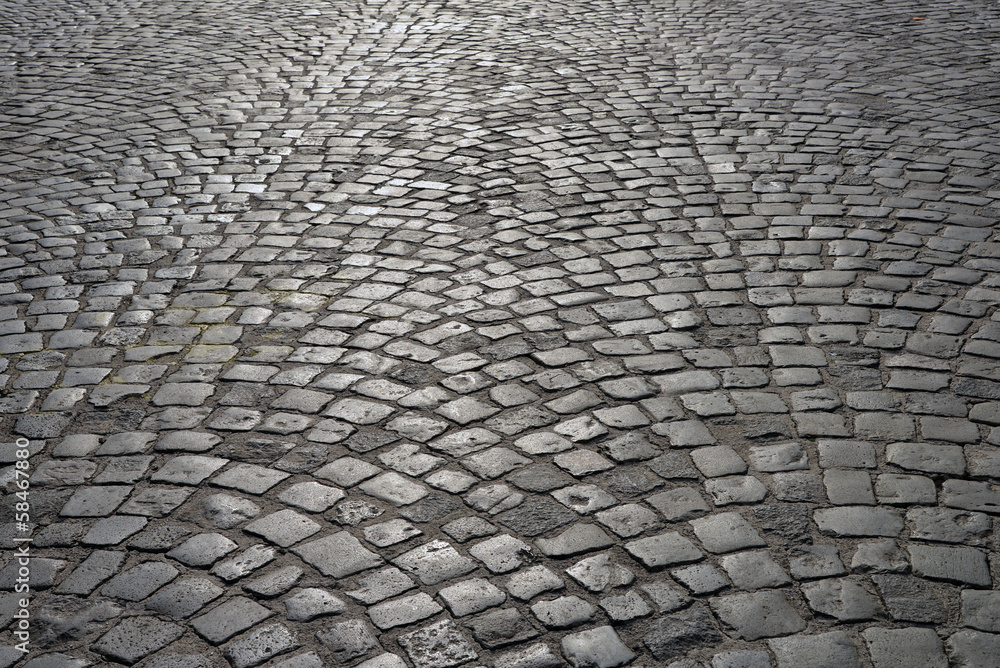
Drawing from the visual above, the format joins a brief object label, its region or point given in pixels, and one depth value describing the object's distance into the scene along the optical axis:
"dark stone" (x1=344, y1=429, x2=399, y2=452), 3.54
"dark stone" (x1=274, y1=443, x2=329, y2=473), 3.44
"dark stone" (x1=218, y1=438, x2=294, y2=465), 3.49
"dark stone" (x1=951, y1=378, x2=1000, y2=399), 3.78
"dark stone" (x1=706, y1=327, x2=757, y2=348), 4.18
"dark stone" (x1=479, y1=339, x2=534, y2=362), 4.11
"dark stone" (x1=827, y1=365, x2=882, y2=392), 3.85
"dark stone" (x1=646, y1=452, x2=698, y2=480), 3.37
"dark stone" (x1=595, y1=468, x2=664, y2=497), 3.29
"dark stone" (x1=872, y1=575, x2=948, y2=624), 2.74
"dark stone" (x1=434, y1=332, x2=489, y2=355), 4.16
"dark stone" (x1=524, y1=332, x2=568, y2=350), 4.18
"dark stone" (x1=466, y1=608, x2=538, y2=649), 2.69
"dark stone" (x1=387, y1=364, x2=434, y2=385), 3.94
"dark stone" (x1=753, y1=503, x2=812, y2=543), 3.08
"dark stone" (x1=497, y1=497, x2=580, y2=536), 3.13
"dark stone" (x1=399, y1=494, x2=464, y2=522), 3.19
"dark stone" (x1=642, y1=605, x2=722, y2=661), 2.66
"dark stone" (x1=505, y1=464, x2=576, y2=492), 3.32
